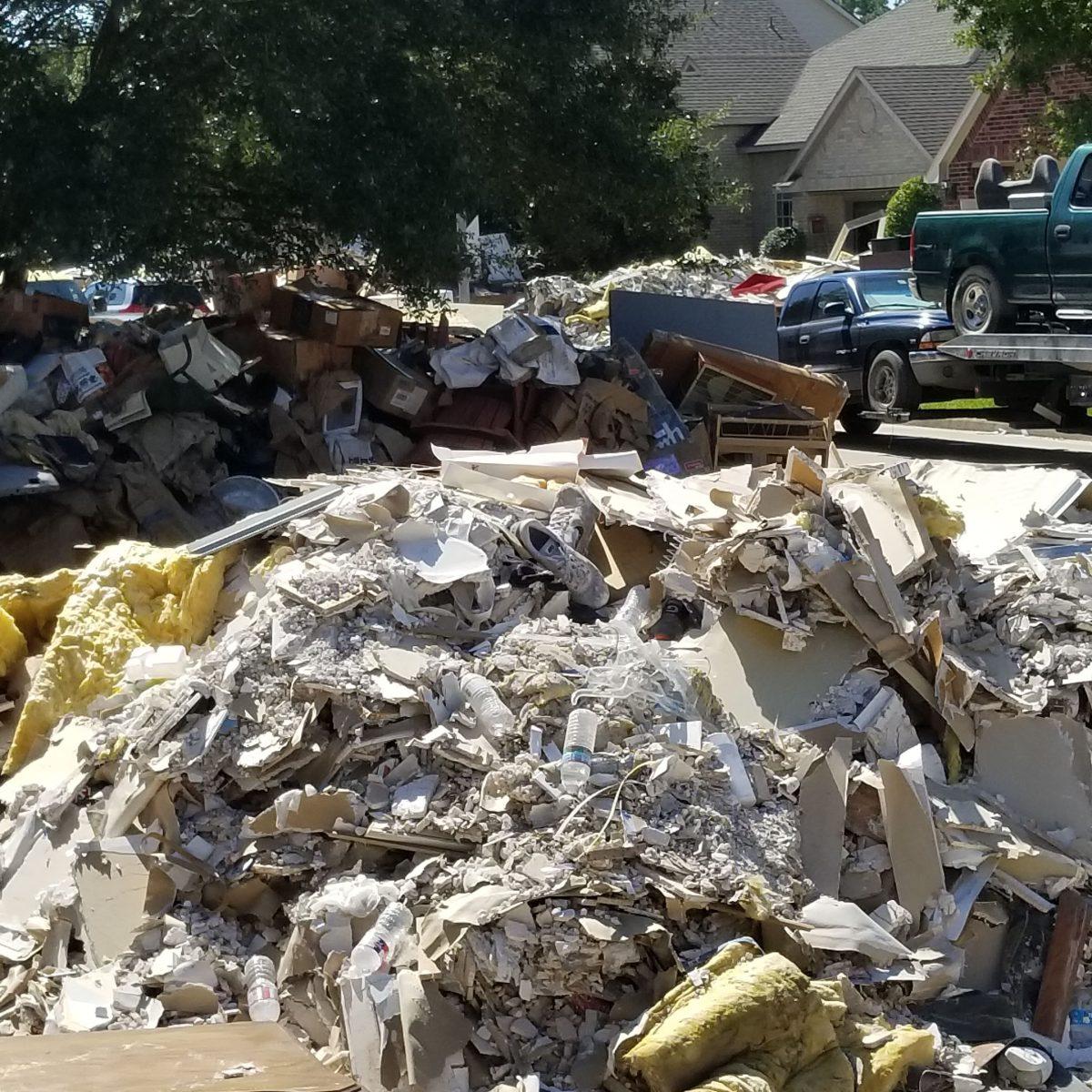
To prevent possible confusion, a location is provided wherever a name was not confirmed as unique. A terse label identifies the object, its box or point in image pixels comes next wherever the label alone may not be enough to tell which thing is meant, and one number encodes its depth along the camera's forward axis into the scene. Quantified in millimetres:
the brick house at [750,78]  41094
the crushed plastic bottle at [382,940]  4430
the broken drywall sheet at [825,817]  4973
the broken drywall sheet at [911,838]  5035
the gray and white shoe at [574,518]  6772
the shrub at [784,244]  37031
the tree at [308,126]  11234
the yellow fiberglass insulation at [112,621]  6363
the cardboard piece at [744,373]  11977
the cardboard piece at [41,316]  11312
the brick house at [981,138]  30641
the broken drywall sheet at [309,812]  4910
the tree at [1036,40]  20656
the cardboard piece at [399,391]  11367
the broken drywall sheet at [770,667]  5820
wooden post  4840
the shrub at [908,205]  31844
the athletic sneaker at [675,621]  6402
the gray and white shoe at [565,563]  6426
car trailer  12102
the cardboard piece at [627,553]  6848
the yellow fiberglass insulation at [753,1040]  3959
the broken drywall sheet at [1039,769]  5570
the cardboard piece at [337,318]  11609
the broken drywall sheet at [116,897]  4879
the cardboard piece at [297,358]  11531
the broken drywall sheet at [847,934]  4574
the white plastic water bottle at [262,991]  4531
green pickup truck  12273
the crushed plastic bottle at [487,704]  5109
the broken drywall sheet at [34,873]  5109
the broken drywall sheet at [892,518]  6145
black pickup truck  14344
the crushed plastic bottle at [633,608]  6336
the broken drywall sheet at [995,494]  7281
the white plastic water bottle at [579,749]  4742
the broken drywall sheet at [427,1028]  4195
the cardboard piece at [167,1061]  3404
